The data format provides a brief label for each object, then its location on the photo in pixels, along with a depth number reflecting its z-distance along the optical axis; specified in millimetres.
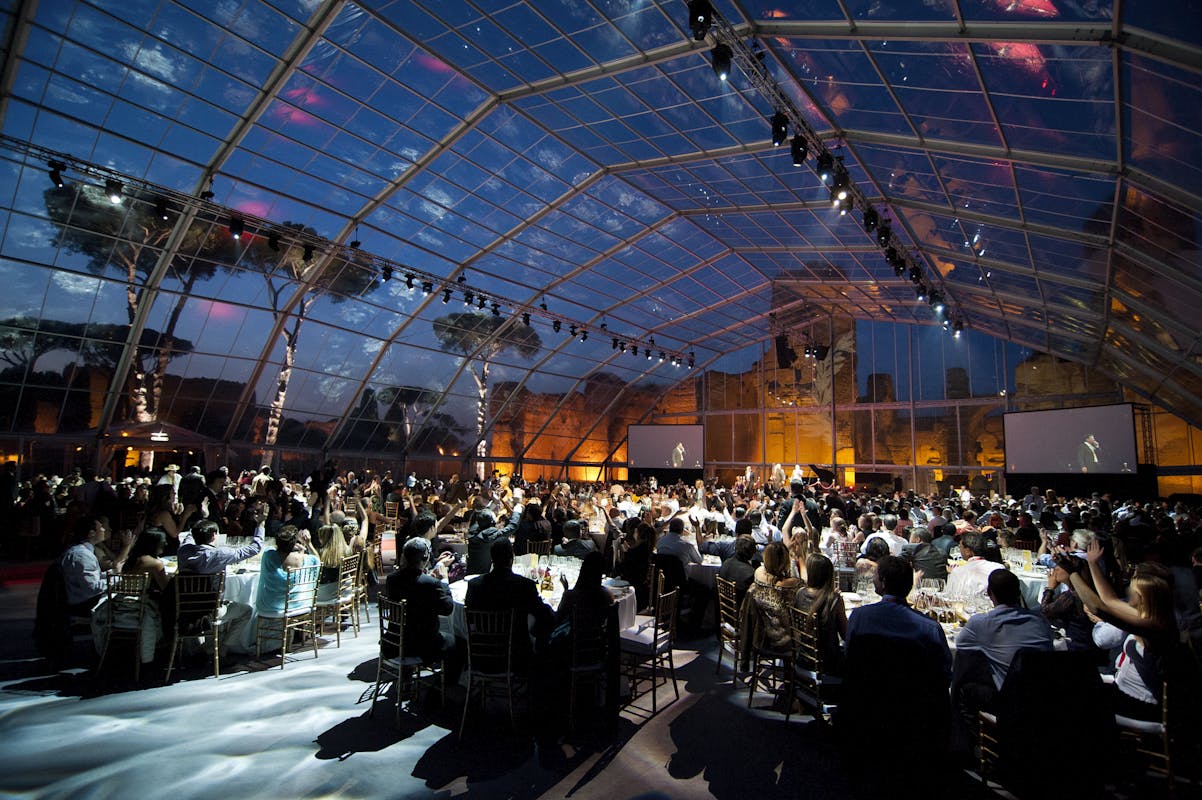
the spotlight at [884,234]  11961
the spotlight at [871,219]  11469
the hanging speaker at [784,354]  23094
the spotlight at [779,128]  8742
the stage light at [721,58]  7512
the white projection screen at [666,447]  25812
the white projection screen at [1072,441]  15664
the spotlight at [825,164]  9789
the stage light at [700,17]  6961
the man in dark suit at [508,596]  4414
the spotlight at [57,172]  10029
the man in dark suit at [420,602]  4680
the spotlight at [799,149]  9125
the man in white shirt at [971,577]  5070
